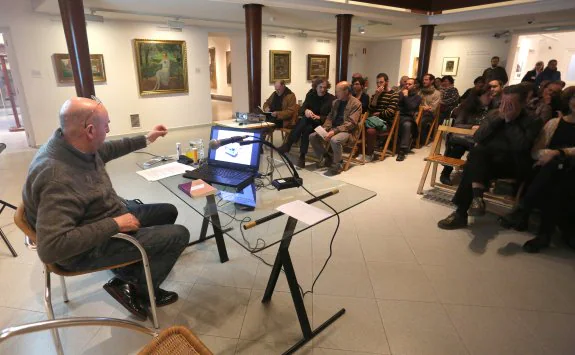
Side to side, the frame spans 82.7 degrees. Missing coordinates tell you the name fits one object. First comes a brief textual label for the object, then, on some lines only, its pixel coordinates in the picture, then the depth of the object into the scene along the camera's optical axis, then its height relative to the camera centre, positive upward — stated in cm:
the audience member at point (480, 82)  512 -8
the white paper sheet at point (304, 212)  154 -65
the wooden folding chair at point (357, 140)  456 -88
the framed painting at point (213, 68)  1315 +21
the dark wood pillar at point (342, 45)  604 +55
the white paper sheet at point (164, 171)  213 -64
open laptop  198 -58
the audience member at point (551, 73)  738 +11
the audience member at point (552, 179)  261 -78
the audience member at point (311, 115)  495 -61
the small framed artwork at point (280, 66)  882 +22
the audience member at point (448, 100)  624 -43
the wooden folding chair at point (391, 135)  509 -90
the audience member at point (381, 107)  507 -48
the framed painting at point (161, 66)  661 +13
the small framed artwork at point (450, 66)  977 +31
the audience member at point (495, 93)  411 -19
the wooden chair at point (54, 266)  142 -89
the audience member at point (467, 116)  408 -49
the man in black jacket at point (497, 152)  279 -64
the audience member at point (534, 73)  770 +11
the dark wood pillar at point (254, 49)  504 +38
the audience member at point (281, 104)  538 -49
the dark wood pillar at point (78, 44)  399 +34
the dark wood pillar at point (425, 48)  723 +61
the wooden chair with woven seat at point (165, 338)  96 -80
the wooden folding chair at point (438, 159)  338 -86
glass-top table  153 -68
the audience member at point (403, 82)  688 -12
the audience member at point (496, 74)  719 +7
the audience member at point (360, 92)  514 -26
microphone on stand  154 -31
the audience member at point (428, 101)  580 -43
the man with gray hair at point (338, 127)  445 -70
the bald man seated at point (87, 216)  133 -61
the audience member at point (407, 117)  526 -65
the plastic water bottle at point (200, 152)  248 -60
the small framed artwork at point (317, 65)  971 +27
